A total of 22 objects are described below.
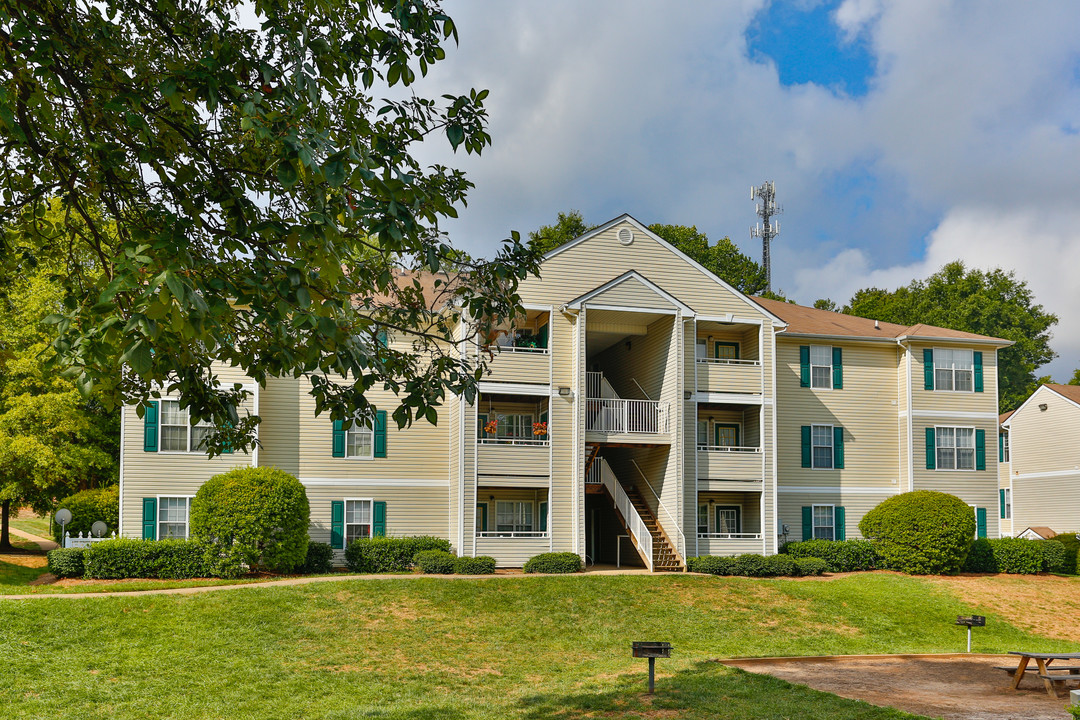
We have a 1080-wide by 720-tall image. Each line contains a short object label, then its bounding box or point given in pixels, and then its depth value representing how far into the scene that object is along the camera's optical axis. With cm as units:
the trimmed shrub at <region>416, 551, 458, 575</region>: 2392
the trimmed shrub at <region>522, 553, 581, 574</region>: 2433
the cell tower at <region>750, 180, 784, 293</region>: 5716
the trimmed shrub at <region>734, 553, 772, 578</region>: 2522
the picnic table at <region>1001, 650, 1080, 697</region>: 1238
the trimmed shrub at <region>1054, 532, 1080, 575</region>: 2877
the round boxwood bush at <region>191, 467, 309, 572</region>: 2247
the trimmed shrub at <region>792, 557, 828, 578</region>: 2588
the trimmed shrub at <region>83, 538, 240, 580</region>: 2208
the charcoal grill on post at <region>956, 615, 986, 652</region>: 1634
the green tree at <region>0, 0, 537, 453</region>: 566
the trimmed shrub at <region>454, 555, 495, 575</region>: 2389
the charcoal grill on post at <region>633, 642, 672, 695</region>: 1271
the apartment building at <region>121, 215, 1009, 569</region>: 2548
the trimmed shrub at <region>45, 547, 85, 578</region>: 2203
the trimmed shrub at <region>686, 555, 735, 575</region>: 2516
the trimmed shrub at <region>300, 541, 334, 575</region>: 2431
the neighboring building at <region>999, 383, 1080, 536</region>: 3822
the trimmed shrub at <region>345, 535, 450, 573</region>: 2500
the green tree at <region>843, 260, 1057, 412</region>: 6131
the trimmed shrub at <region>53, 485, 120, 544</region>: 2758
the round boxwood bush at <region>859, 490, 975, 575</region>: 2628
